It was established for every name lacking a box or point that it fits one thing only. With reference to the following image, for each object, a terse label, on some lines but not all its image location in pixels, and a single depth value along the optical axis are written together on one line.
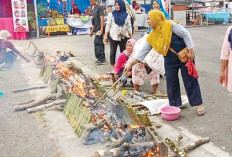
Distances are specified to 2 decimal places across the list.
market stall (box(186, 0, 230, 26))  19.51
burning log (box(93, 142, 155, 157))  3.88
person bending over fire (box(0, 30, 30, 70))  10.07
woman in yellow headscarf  5.34
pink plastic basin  5.60
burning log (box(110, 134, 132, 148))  4.19
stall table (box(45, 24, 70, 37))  17.80
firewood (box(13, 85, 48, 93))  7.80
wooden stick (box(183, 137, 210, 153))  4.48
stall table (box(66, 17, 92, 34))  18.16
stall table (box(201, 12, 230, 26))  19.42
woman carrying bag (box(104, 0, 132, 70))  8.83
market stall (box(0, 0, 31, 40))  16.61
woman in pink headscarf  7.29
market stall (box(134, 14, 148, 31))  18.98
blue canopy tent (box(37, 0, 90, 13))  19.58
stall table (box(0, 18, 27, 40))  16.95
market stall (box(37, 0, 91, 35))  17.98
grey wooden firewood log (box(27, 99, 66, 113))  6.29
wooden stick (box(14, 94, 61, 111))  6.45
